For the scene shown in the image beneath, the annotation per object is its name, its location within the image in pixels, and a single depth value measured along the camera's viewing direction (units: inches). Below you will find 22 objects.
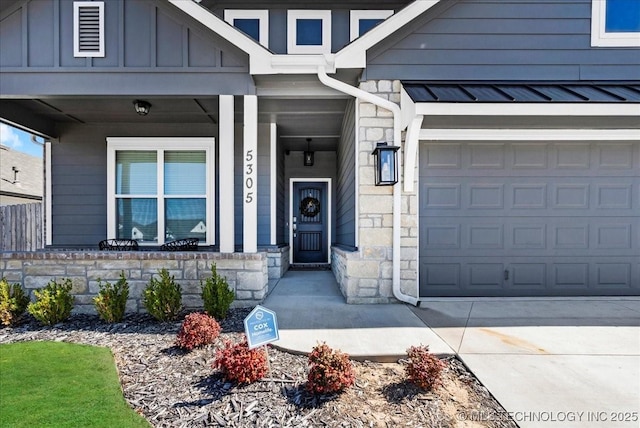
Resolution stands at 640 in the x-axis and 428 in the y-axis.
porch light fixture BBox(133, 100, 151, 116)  192.7
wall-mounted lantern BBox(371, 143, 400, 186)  164.1
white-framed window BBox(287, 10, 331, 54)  242.5
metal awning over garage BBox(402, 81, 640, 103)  149.5
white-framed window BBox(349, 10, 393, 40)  245.3
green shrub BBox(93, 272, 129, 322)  147.6
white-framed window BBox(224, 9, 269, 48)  242.8
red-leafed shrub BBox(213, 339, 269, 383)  93.0
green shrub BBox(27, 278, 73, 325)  145.1
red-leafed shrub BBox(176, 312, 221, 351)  116.0
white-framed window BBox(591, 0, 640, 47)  171.3
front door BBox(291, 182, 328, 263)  315.9
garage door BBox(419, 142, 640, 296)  180.7
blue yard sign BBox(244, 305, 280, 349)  91.8
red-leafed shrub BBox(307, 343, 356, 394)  85.7
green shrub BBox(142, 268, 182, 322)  146.8
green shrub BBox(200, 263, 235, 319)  148.4
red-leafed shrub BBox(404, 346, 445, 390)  88.0
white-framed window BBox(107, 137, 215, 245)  238.5
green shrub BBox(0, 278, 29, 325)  146.3
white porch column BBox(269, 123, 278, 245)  242.1
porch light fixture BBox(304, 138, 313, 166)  300.9
